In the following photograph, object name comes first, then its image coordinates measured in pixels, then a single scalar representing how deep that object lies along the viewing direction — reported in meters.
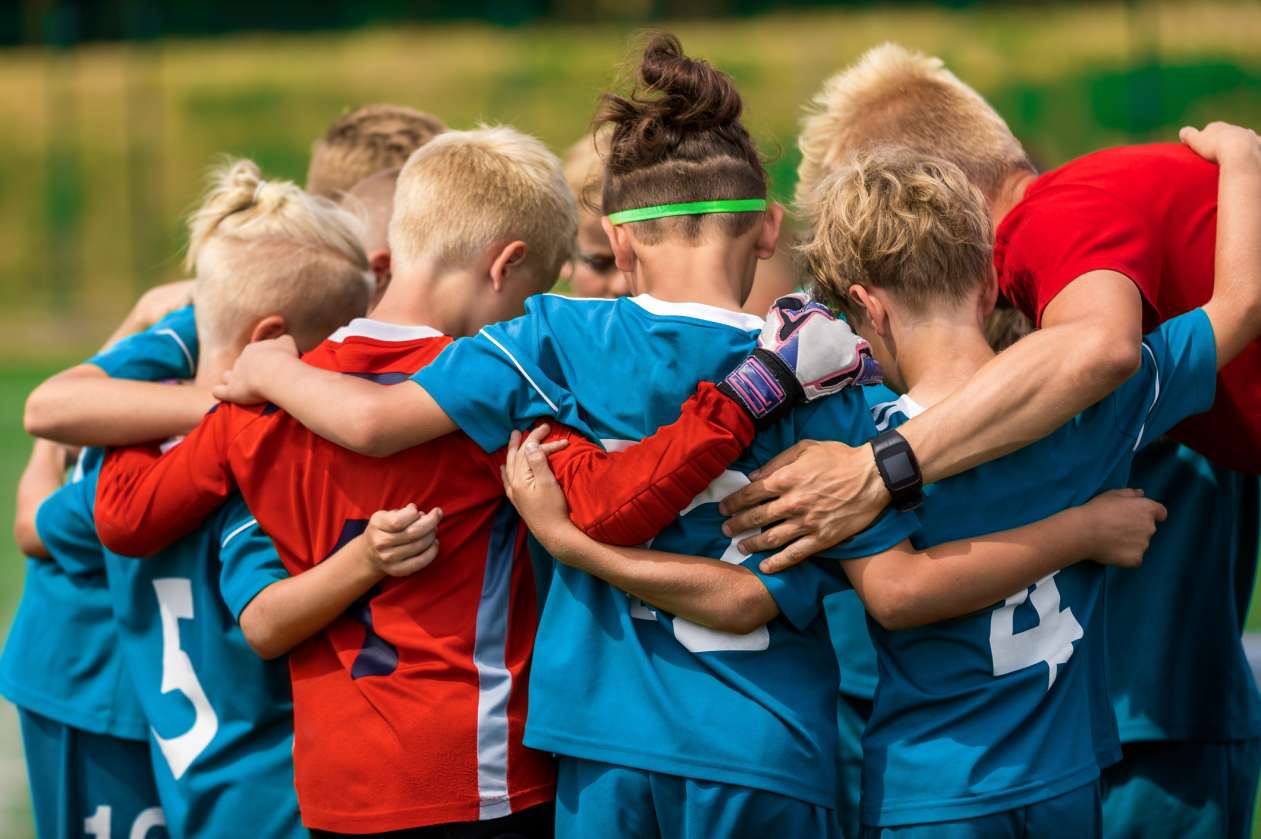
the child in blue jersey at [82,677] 5.72
